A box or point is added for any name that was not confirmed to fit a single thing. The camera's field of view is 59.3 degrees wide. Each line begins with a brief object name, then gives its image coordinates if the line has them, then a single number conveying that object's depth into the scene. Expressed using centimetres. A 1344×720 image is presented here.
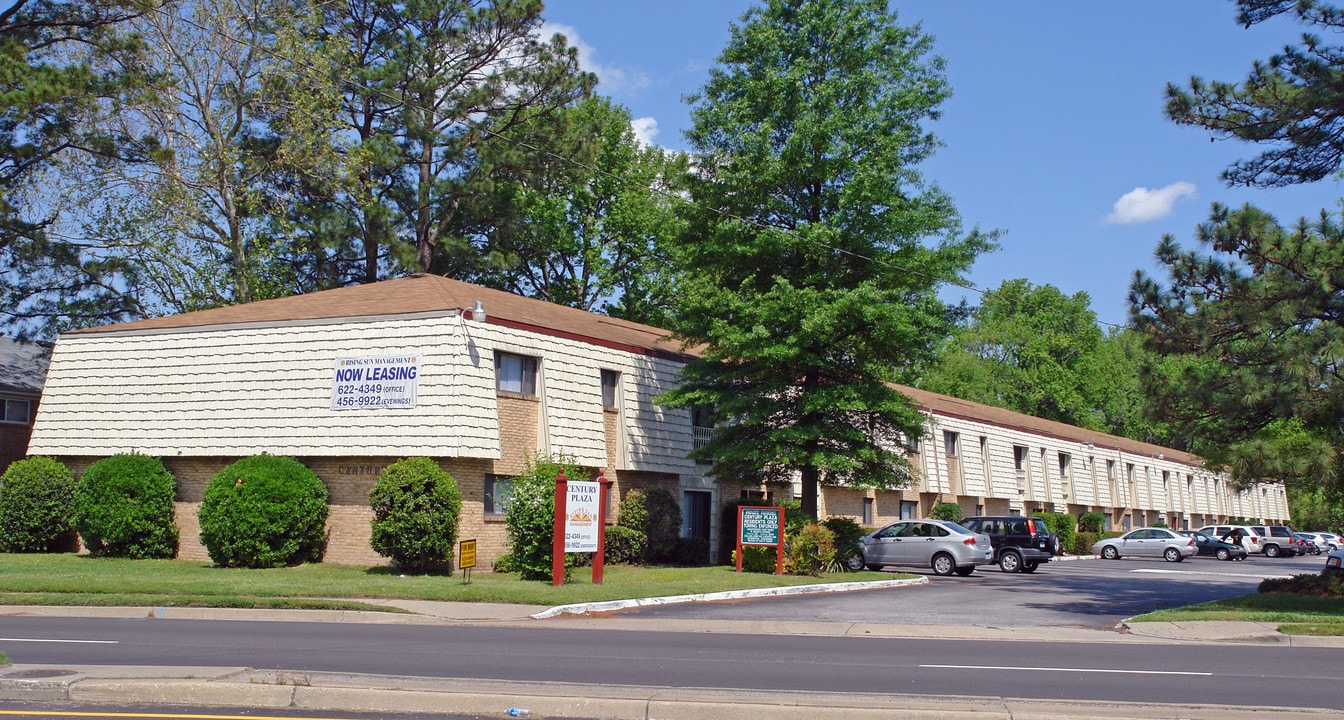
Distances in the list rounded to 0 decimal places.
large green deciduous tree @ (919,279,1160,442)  8300
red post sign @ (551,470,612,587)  2125
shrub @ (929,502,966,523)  4372
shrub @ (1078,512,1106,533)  5222
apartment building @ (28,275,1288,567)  2506
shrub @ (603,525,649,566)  2731
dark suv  3475
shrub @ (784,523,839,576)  2727
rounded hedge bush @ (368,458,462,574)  2342
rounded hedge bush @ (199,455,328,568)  2448
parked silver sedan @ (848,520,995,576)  3095
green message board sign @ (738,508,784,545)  2667
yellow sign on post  2130
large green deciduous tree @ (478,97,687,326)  5131
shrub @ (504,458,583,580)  2262
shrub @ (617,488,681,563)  2855
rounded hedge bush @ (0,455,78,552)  2745
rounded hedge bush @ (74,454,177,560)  2623
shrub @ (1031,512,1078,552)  4888
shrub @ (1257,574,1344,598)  2283
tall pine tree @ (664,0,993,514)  2759
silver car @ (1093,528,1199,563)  4644
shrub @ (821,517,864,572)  2928
